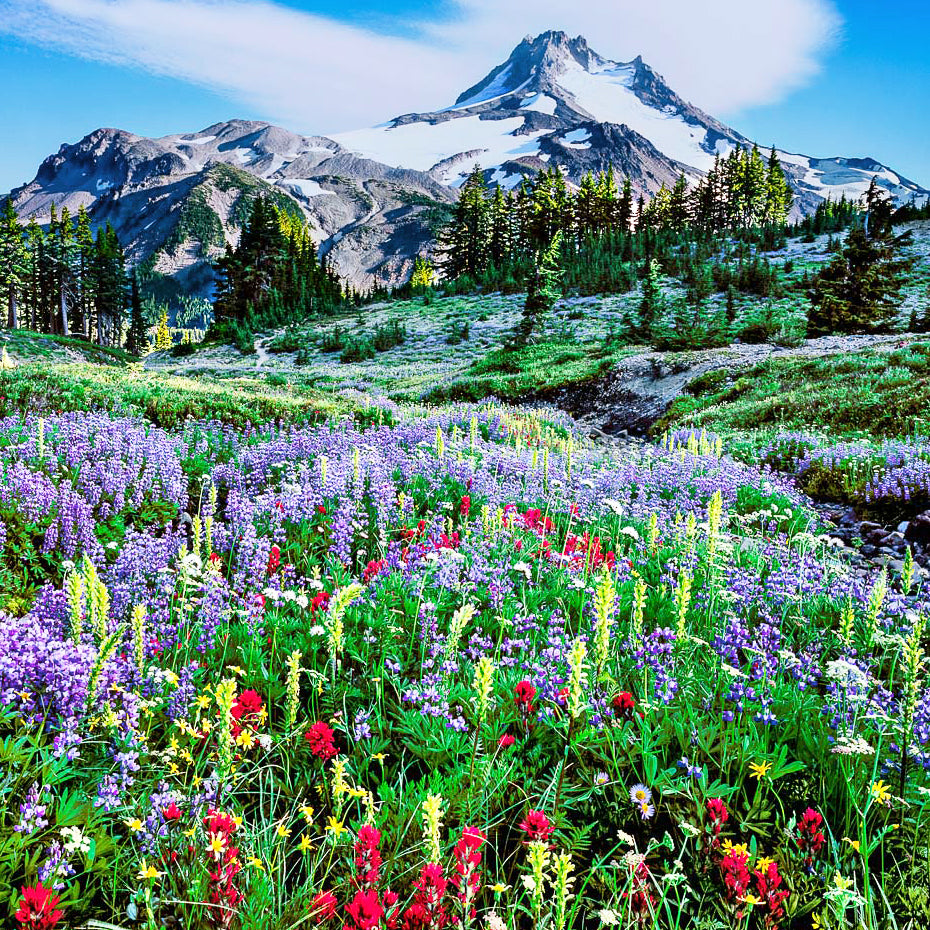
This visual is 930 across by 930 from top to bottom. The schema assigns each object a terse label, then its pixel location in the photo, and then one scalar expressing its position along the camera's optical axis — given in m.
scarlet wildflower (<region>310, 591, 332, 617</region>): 3.79
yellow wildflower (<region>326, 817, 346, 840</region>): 2.04
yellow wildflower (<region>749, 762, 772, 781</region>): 2.41
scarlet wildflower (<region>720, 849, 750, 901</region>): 1.88
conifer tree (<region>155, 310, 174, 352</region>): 116.31
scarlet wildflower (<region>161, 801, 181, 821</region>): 2.01
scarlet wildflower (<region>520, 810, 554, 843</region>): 1.84
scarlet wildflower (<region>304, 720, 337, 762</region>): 2.36
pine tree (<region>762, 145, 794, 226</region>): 80.88
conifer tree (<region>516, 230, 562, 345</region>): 37.34
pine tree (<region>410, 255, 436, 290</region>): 96.97
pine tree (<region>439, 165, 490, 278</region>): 78.94
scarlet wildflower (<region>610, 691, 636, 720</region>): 2.61
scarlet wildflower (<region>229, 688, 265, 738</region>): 2.49
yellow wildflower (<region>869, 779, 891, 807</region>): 2.27
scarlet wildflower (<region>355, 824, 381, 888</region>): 1.84
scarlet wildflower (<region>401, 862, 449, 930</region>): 1.67
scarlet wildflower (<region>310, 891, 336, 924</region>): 1.85
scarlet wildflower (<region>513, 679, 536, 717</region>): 2.70
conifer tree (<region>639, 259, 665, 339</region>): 34.50
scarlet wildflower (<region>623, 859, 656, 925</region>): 1.92
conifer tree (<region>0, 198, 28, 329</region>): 62.16
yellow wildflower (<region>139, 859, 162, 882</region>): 1.74
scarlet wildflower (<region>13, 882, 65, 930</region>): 1.56
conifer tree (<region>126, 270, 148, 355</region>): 79.05
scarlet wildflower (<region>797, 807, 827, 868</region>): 2.14
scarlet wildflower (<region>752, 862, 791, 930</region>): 1.90
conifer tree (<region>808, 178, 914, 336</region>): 27.39
